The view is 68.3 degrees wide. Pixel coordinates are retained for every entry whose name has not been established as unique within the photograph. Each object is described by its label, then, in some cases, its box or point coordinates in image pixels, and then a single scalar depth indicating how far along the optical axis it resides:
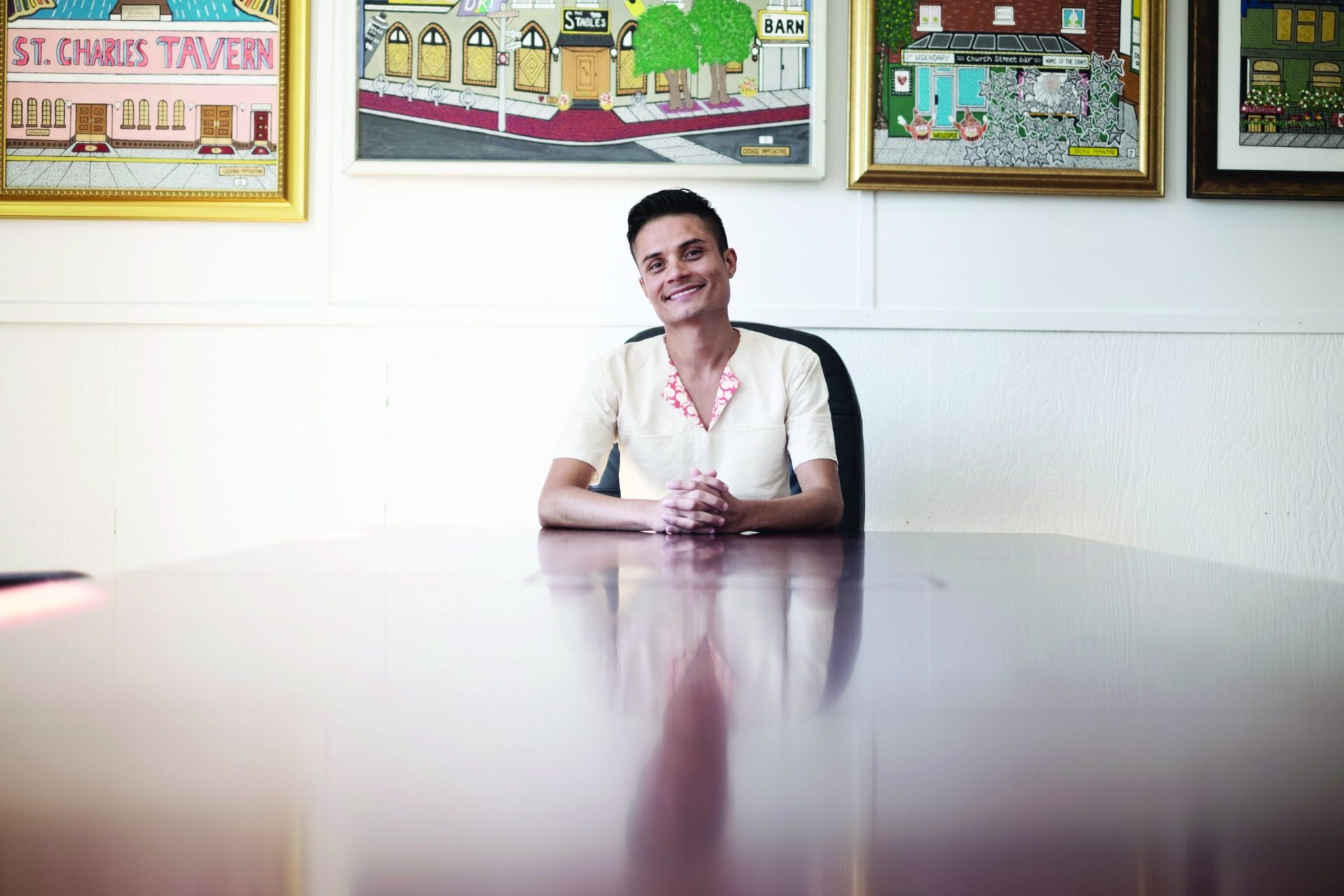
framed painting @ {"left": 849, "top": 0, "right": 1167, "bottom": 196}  2.41
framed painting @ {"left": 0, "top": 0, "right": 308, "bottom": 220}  2.42
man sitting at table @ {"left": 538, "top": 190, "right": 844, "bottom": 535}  1.86
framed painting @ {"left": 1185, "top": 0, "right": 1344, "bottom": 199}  2.46
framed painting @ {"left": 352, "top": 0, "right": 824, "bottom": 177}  2.40
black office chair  1.95
